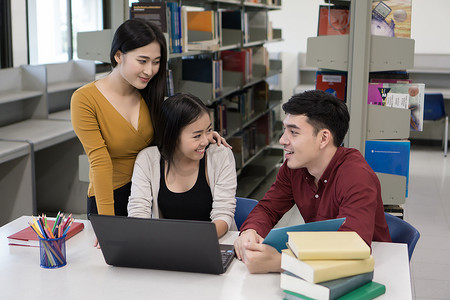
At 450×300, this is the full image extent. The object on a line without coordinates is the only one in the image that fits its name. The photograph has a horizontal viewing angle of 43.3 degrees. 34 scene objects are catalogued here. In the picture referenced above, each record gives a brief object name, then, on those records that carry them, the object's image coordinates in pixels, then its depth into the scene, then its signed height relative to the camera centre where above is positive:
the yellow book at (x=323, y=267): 1.32 -0.50
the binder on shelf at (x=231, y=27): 4.83 +0.23
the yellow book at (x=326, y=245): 1.33 -0.45
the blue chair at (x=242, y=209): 2.22 -0.60
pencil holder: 1.63 -0.57
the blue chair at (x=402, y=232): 1.92 -0.62
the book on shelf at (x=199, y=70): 3.99 -0.11
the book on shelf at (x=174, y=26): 3.41 +0.17
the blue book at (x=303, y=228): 1.47 -0.45
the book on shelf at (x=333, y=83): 3.24 -0.16
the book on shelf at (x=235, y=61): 4.92 -0.06
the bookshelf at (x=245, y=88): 4.04 -0.26
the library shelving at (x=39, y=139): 3.63 -0.56
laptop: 1.50 -0.51
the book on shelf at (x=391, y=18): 2.99 +0.20
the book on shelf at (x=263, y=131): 5.81 -0.78
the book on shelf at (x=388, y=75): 3.17 -0.11
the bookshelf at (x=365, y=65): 2.98 -0.05
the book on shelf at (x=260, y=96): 5.70 -0.42
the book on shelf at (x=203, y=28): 4.12 +0.19
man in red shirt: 1.75 -0.38
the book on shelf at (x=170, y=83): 3.53 -0.18
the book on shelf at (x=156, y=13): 3.16 +0.22
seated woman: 2.00 -0.42
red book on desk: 1.83 -0.60
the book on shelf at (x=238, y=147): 4.84 -0.79
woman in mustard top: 1.97 -0.20
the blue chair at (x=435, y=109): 6.59 -0.61
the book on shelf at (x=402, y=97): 3.01 -0.22
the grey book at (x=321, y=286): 1.32 -0.55
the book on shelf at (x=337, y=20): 3.29 +0.20
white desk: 1.47 -0.61
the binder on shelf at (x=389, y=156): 3.04 -0.53
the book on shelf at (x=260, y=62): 5.51 -0.08
